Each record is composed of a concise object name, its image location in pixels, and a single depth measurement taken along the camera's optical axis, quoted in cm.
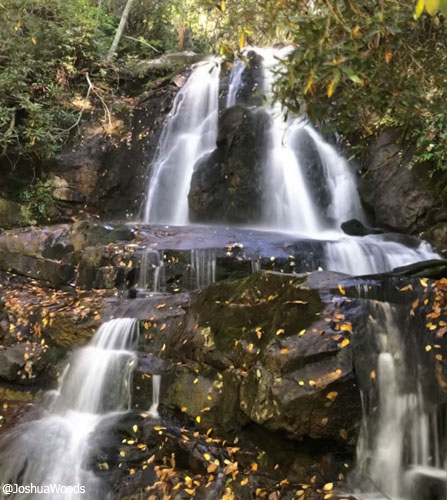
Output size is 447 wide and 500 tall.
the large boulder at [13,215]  1155
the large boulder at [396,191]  941
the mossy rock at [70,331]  610
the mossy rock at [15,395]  575
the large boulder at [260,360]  398
